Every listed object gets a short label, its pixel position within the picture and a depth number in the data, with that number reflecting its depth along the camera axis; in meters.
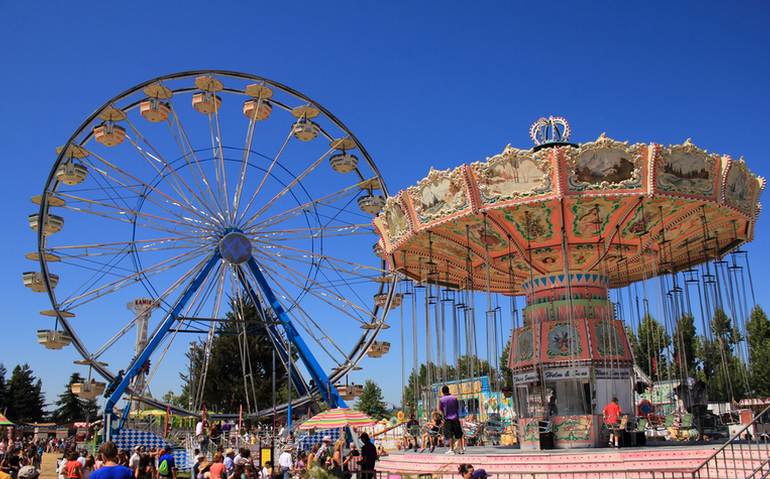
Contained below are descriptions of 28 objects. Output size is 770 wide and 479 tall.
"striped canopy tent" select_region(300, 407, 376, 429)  18.33
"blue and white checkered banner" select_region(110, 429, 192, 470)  20.14
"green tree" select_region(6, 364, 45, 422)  48.19
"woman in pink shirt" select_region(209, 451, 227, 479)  9.22
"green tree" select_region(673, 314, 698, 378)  37.32
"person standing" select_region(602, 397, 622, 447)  12.62
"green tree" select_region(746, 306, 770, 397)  34.59
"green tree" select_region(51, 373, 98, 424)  52.34
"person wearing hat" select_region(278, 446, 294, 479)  13.66
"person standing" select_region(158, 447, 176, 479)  11.88
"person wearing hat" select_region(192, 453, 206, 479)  12.91
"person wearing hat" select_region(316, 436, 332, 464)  14.46
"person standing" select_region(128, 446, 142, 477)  13.02
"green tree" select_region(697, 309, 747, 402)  33.06
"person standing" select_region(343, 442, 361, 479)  11.94
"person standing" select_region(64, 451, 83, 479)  9.93
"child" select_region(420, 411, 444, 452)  14.00
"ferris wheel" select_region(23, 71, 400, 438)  22.31
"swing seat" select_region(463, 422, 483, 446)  16.19
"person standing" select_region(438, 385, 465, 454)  11.88
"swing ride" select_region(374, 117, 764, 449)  11.91
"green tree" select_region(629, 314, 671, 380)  38.47
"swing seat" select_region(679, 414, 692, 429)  13.98
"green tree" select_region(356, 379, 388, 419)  57.66
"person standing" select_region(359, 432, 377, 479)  10.62
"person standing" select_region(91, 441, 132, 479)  5.18
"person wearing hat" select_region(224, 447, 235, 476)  12.23
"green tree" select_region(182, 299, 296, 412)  38.22
